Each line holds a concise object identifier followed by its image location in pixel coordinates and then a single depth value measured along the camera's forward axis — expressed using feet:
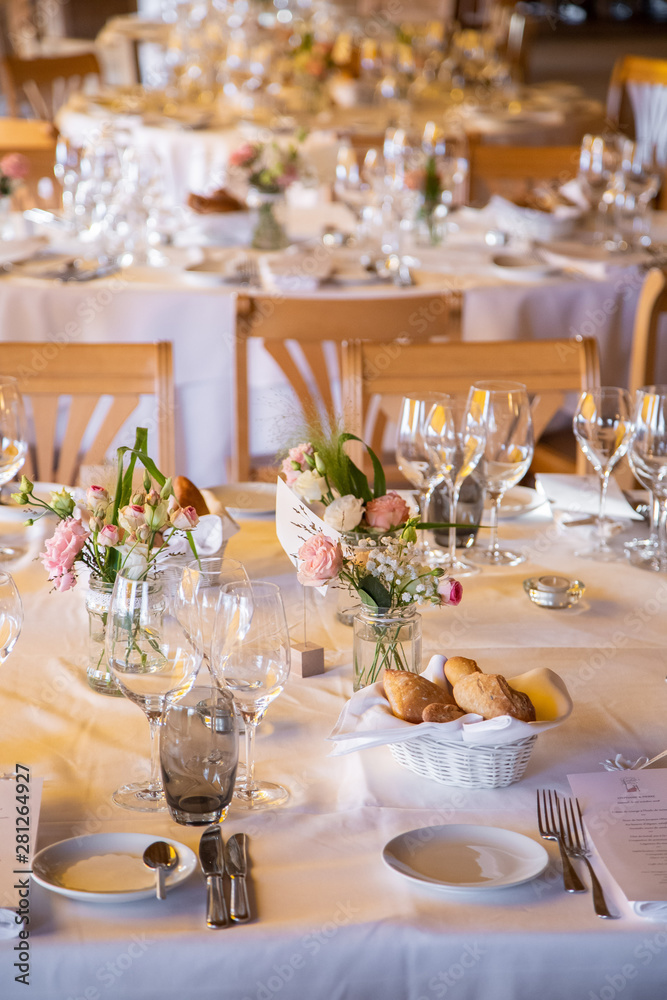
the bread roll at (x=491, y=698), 7.84
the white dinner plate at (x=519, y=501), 10.61
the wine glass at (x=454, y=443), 9.70
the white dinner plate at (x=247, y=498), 10.52
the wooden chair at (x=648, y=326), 14.77
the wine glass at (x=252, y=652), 7.81
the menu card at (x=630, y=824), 7.34
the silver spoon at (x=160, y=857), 7.35
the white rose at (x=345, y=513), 8.74
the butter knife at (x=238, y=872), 7.21
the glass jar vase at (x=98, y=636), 8.53
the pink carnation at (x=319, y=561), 8.35
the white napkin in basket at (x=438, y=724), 7.73
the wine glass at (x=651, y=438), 9.73
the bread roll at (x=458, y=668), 8.10
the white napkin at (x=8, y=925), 7.12
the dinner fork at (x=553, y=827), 7.35
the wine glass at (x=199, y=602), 7.85
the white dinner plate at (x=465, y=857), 7.34
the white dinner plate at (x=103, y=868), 7.25
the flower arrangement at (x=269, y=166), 17.52
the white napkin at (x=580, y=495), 10.60
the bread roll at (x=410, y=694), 7.91
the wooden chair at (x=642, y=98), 31.24
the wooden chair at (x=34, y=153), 20.65
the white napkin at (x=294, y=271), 16.16
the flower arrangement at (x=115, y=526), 8.39
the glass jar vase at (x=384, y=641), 8.34
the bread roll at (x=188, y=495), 9.52
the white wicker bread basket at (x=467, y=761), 7.80
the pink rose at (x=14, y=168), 18.81
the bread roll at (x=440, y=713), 7.82
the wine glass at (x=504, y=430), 9.77
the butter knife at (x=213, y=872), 7.19
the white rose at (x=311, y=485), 9.07
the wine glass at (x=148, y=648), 7.74
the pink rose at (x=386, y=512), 8.82
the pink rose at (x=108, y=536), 8.39
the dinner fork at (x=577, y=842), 7.25
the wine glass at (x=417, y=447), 9.79
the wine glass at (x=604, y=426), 9.97
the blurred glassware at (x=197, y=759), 7.60
